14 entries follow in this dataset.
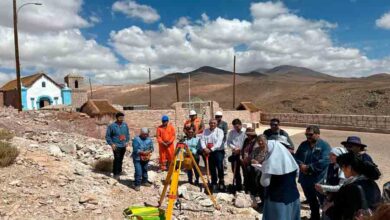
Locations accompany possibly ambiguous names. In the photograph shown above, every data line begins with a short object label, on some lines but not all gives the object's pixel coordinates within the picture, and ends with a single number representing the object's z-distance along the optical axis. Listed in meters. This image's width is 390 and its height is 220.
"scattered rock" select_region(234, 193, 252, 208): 6.59
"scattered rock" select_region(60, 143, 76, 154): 9.99
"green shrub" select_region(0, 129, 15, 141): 9.57
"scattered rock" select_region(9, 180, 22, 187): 6.43
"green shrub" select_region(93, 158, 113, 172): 8.61
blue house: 42.72
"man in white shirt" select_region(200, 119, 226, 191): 7.49
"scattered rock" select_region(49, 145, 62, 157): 8.97
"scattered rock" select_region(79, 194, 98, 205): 6.22
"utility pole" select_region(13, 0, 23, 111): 20.42
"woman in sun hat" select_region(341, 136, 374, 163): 4.52
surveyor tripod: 5.29
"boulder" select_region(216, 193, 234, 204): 6.90
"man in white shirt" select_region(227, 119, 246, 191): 7.40
